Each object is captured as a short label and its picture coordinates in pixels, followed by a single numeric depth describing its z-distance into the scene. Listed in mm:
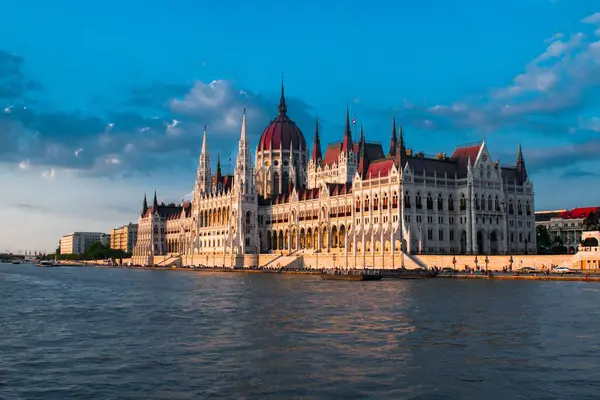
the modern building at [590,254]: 91625
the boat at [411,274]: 100438
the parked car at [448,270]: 103012
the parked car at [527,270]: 95875
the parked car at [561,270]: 91062
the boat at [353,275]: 99250
